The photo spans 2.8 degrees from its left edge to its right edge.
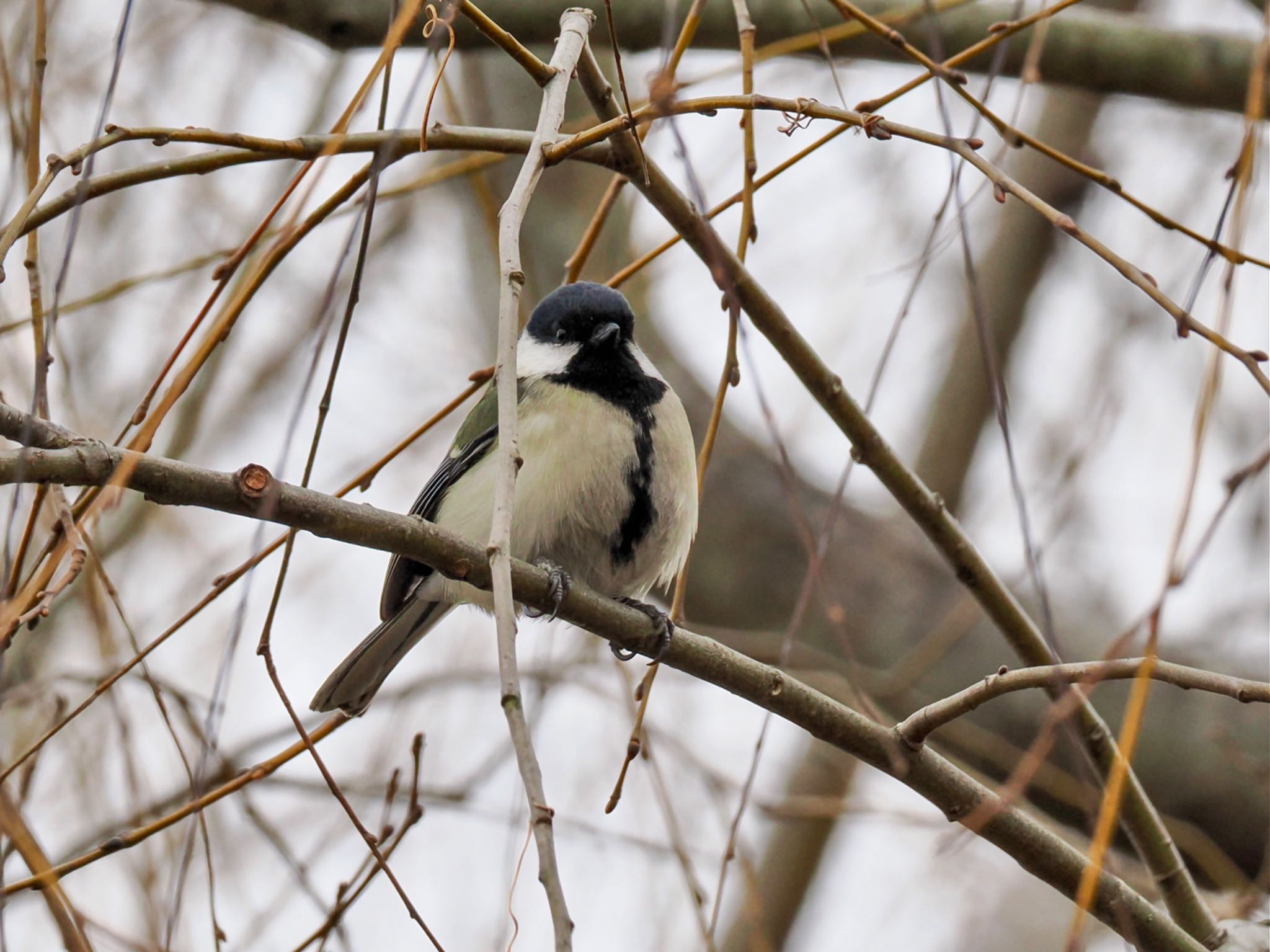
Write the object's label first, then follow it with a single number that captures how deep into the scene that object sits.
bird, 6.36
